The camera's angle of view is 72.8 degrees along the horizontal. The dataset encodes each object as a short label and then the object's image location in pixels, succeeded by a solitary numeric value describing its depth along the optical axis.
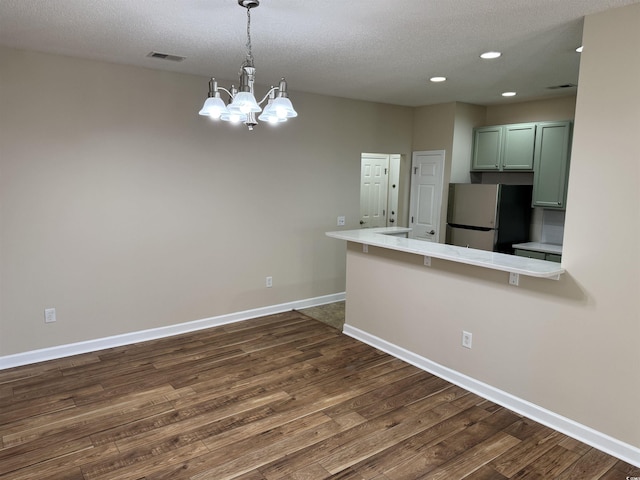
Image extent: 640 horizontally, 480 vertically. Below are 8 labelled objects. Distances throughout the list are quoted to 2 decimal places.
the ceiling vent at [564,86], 4.35
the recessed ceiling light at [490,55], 3.38
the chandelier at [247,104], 2.31
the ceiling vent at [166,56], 3.56
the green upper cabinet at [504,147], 5.11
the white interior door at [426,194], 5.80
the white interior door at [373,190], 6.37
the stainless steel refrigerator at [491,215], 5.10
